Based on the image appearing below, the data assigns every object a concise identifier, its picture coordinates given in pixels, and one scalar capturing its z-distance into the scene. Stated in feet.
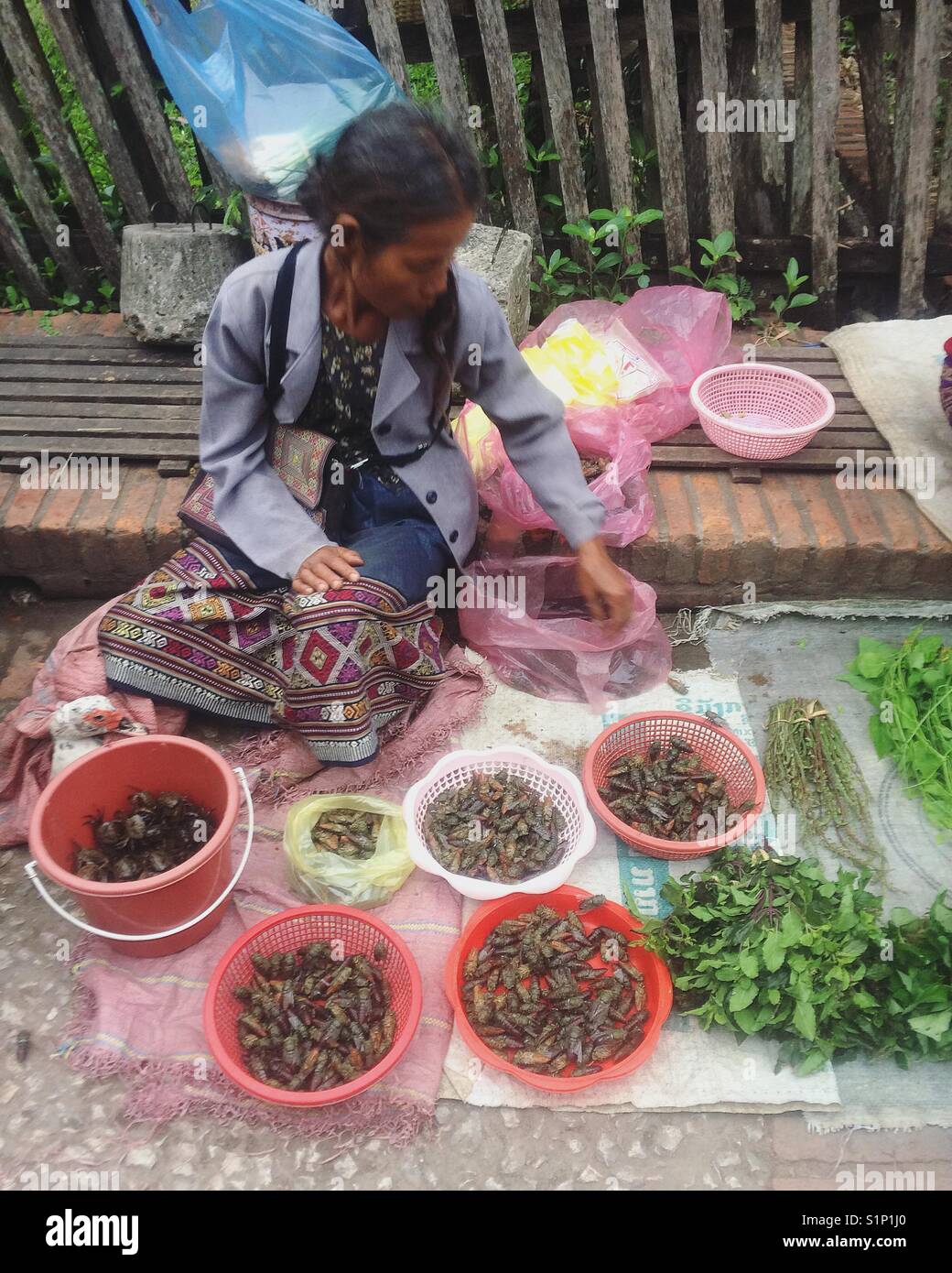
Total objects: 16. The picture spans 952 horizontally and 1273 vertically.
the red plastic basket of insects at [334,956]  6.59
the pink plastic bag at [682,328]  11.37
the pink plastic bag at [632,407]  10.43
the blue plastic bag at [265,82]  10.25
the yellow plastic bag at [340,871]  7.99
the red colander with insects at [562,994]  6.93
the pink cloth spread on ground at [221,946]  7.00
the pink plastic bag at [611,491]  9.88
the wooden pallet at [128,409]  10.84
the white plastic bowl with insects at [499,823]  7.77
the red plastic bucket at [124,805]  7.10
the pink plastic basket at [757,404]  10.61
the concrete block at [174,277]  12.00
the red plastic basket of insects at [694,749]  7.95
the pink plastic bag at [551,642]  9.63
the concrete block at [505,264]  11.32
